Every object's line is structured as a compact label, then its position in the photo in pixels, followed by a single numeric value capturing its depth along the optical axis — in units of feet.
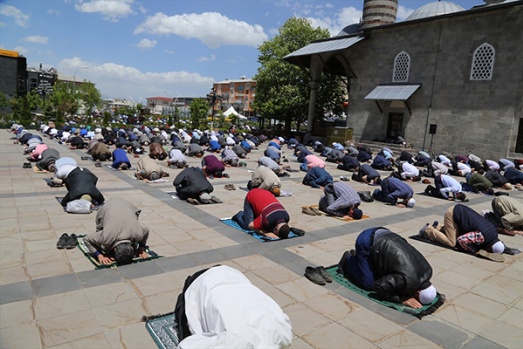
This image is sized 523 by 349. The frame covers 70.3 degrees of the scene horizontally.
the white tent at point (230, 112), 157.28
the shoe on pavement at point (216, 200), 29.43
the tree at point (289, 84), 105.19
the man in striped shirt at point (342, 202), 26.55
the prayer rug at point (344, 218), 26.30
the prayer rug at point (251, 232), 21.01
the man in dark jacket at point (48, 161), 38.34
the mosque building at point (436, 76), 63.67
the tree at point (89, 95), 197.88
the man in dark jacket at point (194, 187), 28.66
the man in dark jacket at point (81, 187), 24.67
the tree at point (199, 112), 114.93
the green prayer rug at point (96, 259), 16.19
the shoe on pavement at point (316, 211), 27.22
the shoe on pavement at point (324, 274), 16.13
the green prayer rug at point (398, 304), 13.84
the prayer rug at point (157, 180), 36.14
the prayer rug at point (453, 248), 21.34
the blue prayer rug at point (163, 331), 10.93
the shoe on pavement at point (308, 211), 27.17
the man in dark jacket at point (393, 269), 13.78
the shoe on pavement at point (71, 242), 18.07
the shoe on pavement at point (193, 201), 28.37
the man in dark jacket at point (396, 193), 32.19
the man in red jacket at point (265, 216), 21.07
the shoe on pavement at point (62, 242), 18.03
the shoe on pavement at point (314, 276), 15.80
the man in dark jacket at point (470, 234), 19.84
